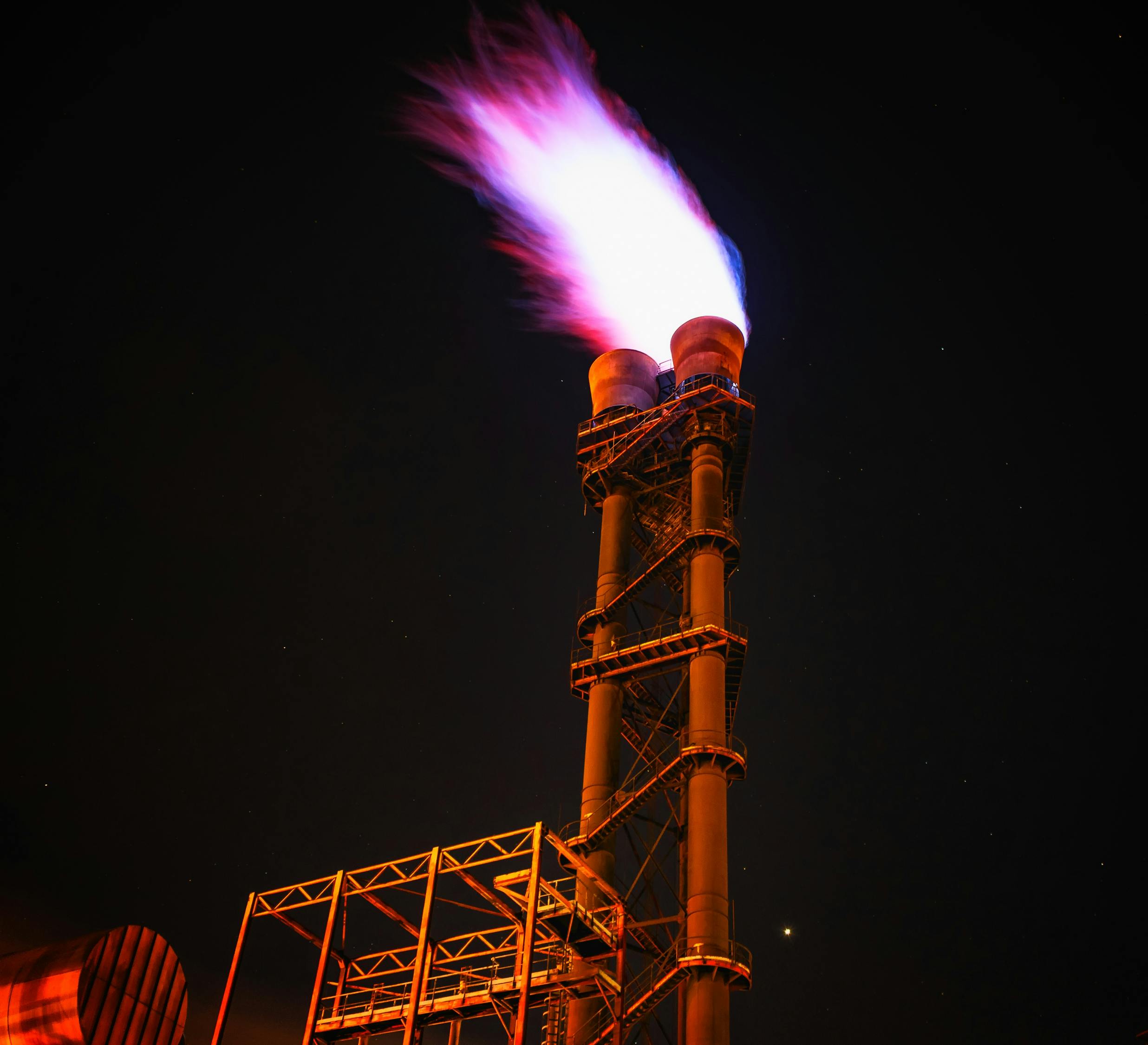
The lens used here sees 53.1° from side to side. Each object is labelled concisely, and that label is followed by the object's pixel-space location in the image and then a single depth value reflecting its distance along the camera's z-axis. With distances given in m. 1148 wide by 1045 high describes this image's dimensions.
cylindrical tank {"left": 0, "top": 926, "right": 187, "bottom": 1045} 27.39
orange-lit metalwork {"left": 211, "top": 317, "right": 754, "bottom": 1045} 33.50
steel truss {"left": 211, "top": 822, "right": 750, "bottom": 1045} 31.97
